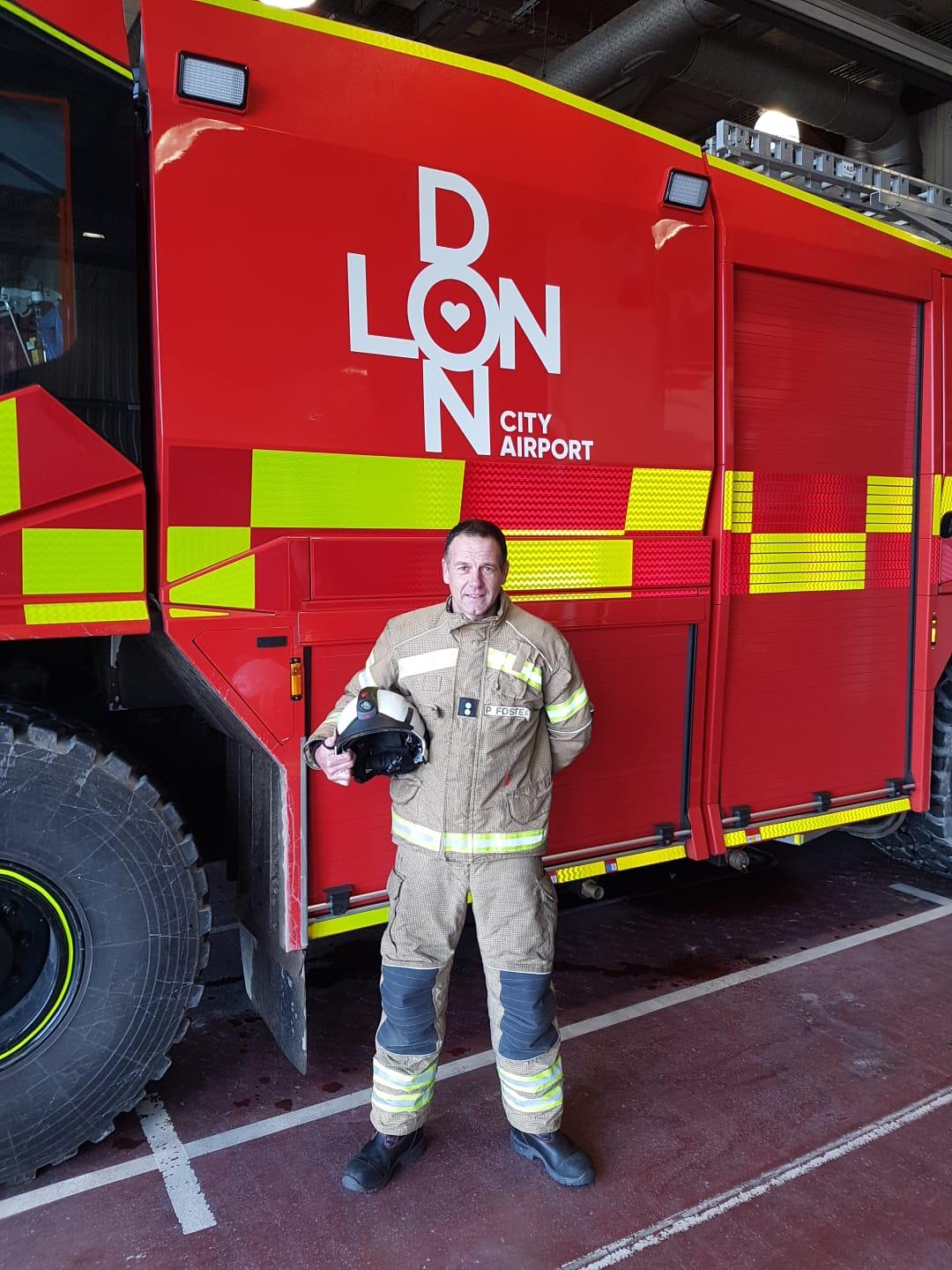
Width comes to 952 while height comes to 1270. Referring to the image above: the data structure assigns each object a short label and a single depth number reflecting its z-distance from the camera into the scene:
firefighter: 2.44
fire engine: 2.33
